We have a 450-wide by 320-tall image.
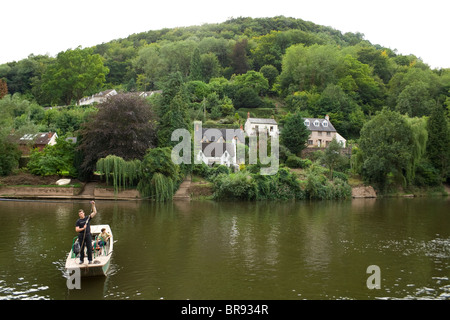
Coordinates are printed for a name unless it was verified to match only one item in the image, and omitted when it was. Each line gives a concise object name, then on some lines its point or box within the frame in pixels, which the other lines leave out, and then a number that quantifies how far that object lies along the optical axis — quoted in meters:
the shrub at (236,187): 46.44
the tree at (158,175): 43.84
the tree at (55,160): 47.19
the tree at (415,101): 84.19
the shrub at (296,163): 59.53
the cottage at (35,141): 55.75
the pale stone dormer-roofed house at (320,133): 78.19
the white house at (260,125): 76.75
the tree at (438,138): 59.56
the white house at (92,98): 94.25
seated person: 18.66
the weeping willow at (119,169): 43.03
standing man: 16.52
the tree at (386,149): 52.75
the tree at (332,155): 54.66
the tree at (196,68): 102.25
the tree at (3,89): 85.05
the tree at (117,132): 45.62
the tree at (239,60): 118.25
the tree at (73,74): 87.19
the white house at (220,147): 60.16
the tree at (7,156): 47.03
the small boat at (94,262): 16.19
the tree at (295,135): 63.50
